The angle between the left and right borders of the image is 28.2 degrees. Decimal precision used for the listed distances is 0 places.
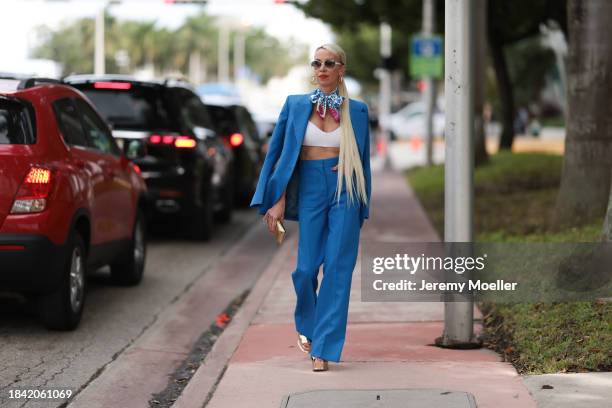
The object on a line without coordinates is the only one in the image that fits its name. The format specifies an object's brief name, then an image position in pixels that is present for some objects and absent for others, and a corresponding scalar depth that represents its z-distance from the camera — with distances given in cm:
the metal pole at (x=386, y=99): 3023
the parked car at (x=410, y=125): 5312
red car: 782
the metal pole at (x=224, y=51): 11642
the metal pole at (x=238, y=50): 11954
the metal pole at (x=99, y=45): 3666
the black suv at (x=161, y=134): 1316
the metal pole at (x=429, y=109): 2719
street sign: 2500
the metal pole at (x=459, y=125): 729
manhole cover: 607
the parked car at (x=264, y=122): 2524
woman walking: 680
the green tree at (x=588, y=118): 1165
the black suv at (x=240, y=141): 1786
